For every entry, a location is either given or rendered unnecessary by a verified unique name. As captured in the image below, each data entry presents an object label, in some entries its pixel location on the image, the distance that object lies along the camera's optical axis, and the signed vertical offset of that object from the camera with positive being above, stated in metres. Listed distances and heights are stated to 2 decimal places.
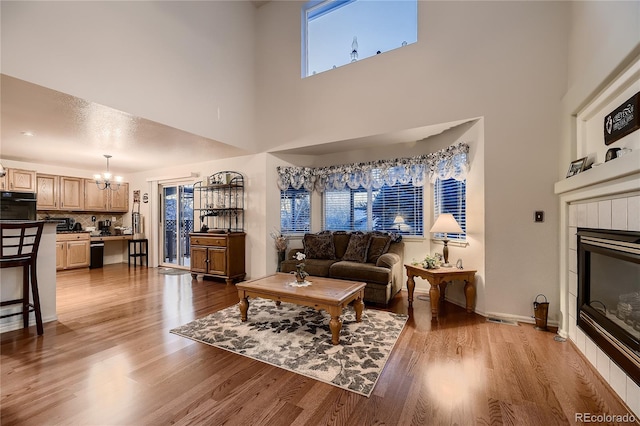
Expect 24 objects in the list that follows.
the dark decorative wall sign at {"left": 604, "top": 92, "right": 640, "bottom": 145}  1.76 +0.65
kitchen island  2.74 -0.76
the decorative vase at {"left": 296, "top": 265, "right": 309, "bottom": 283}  3.00 -0.71
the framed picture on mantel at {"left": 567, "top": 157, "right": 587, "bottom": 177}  2.37 +0.41
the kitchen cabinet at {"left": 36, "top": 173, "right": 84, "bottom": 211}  5.66 +0.42
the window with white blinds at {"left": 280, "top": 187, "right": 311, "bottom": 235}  5.14 +0.01
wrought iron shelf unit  5.16 +0.19
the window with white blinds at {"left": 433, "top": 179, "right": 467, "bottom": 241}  3.68 +0.16
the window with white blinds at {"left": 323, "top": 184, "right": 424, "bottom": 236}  4.42 +0.04
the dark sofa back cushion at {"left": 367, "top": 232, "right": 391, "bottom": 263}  4.07 -0.54
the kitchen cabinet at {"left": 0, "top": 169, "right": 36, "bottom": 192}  5.11 +0.61
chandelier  6.55 +0.68
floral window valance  3.56 +0.65
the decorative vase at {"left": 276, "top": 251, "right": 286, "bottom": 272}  4.89 -0.82
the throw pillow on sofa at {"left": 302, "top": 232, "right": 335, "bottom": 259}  4.48 -0.60
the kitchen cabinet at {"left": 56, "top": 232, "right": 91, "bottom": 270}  5.70 -0.85
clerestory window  3.90 +2.91
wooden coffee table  2.46 -0.83
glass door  6.13 -0.27
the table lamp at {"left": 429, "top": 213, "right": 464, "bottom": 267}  3.34 -0.20
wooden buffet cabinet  4.71 -0.79
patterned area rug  2.04 -1.22
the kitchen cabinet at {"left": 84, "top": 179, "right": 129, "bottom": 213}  6.40 +0.33
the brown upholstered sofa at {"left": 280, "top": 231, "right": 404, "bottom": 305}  3.53 -0.74
